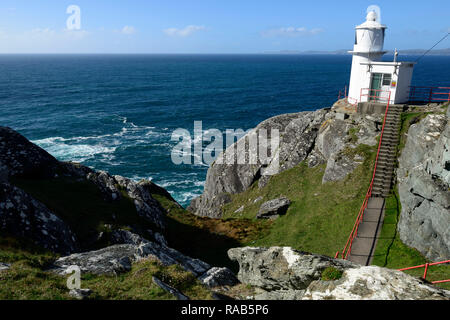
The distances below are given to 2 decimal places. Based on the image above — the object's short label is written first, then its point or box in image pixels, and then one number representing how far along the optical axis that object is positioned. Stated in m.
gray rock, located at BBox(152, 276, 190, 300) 11.26
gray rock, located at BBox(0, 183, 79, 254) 16.64
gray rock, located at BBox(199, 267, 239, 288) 14.33
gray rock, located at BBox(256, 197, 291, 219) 31.44
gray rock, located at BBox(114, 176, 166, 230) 29.56
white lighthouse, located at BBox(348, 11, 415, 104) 33.75
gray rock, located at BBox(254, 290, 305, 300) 12.30
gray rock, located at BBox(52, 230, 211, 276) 13.66
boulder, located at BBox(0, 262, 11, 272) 12.12
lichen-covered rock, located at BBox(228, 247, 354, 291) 12.48
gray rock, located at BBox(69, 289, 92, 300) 10.61
